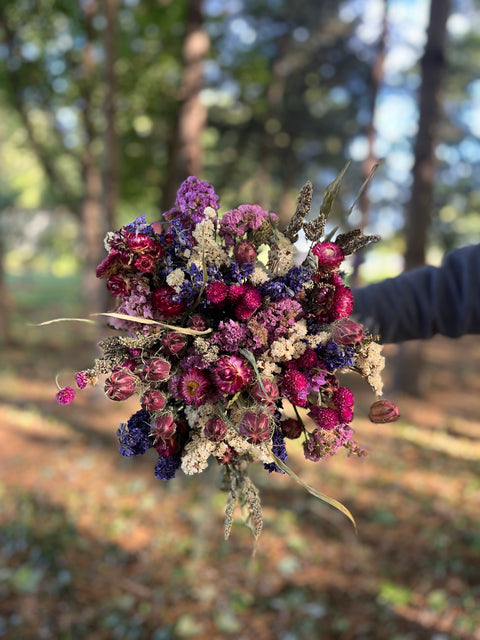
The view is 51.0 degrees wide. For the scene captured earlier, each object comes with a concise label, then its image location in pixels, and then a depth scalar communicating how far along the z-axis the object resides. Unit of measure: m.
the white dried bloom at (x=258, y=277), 0.50
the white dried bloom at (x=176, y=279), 0.48
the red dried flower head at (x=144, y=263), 0.48
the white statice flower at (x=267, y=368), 0.48
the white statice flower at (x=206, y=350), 0.46
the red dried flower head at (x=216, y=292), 0.47
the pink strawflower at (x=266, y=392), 0.45
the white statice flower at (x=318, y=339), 0.49
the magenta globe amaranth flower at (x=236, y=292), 0.48
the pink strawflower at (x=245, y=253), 0.51
